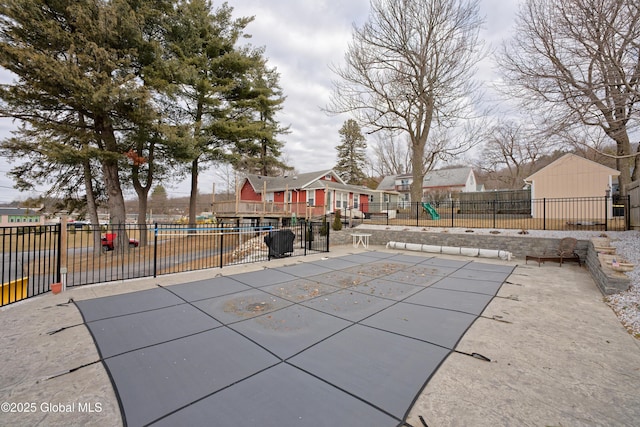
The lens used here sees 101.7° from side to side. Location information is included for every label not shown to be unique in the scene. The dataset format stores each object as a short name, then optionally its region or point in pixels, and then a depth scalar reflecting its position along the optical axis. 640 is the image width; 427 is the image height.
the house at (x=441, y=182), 35.69
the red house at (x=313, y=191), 23.50
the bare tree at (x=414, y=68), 14.25
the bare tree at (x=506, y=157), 26.59
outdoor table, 12.51
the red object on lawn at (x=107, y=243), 15.60
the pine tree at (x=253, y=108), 17.02
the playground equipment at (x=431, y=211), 16.59
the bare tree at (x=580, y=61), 6.00
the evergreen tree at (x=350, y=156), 38.41
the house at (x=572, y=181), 13.77
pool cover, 2.11
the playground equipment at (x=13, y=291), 4.65
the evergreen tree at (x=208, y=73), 14.10
